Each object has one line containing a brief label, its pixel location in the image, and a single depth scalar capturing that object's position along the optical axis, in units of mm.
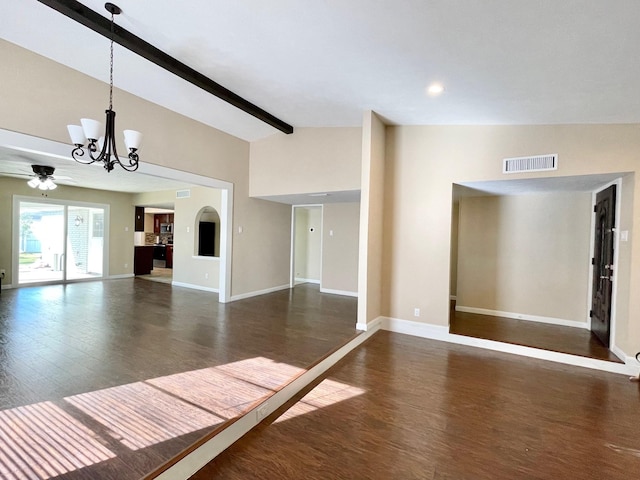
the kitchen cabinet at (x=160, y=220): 13308
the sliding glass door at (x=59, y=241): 7340
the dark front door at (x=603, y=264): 3855
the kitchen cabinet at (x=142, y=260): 9469
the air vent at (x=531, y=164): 3688
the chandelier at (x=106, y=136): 2621
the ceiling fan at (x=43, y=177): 5570
